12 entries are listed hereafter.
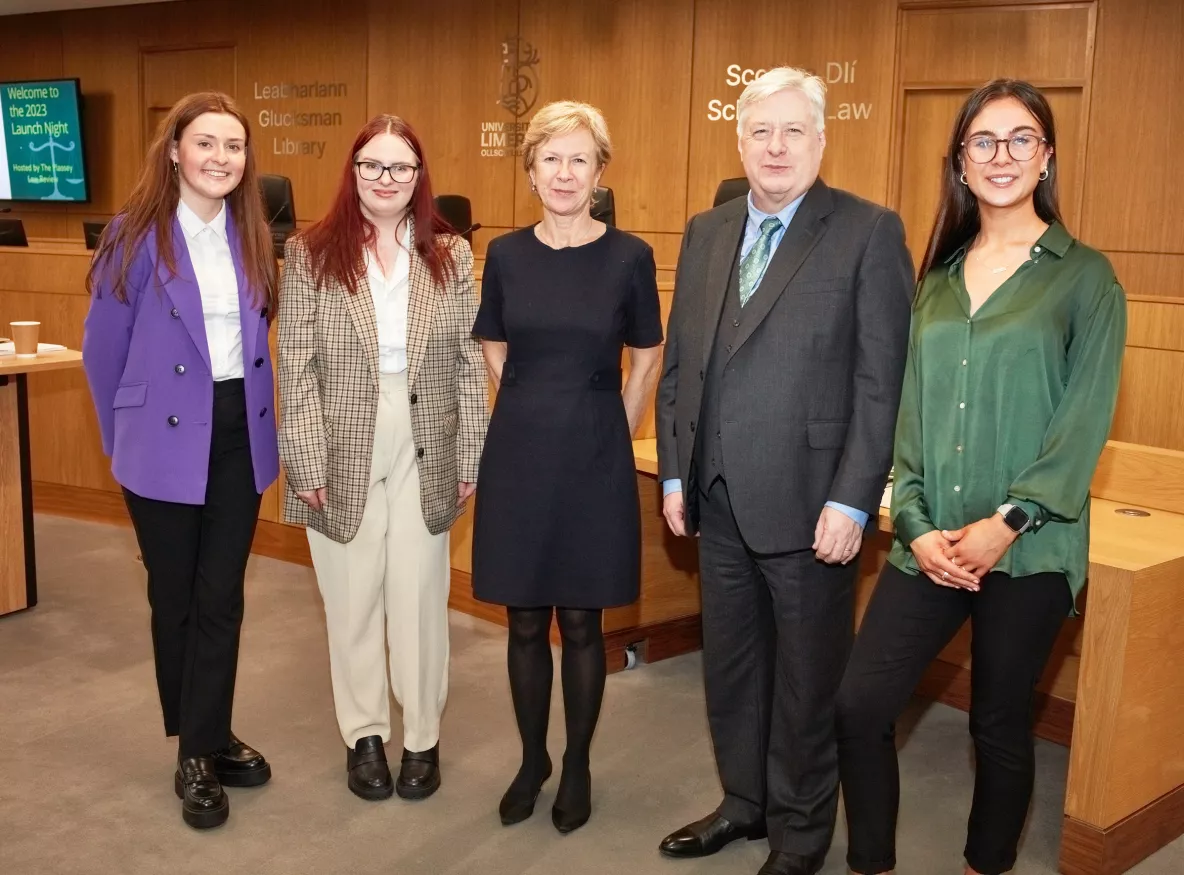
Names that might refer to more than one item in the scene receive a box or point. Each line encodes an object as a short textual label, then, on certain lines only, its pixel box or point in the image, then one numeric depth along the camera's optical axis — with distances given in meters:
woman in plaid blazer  3.03
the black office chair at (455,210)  6.73
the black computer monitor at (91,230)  6.79
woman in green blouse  2.24
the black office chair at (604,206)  4.62
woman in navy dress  2.84
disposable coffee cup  4.50
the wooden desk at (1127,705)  2.78
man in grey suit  2.51
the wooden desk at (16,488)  4.59
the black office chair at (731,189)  5.38
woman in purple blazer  2.92
